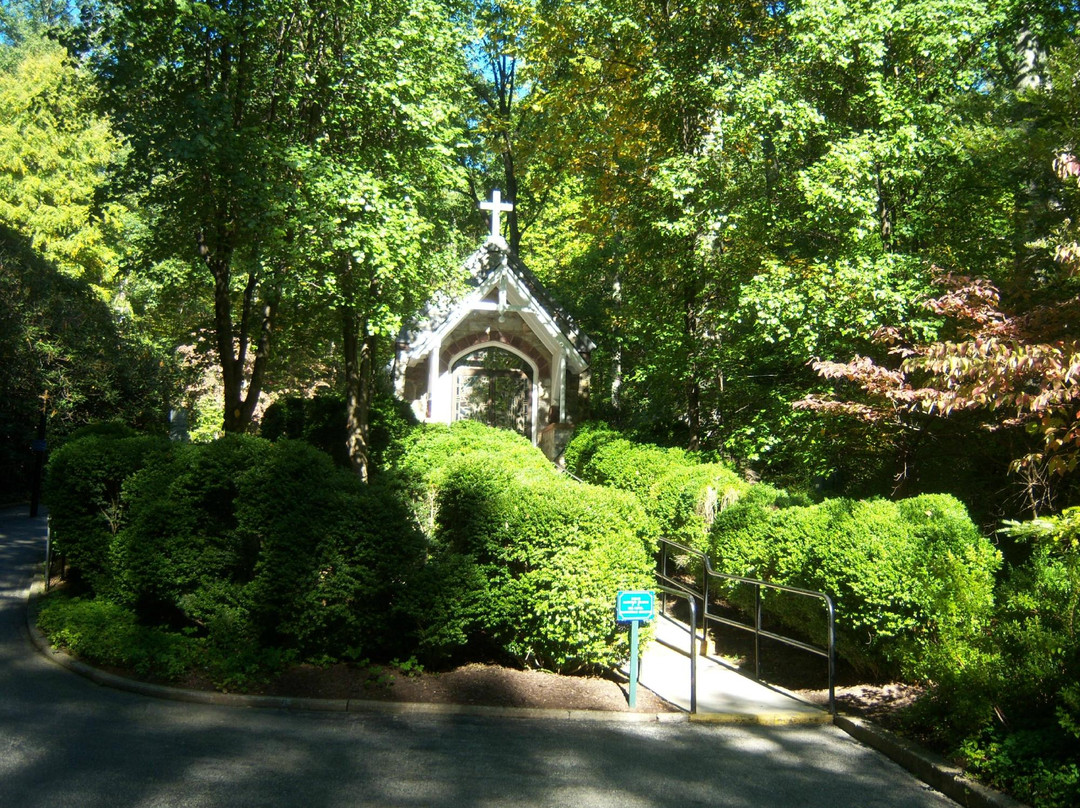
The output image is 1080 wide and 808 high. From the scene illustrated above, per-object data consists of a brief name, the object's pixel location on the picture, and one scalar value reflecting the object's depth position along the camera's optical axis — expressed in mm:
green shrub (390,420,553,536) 15568
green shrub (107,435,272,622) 8680
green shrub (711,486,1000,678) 7367
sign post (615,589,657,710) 7898
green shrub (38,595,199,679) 8062
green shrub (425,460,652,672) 8266
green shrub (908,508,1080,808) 5594
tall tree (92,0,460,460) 11320
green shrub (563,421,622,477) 17859
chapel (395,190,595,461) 20219
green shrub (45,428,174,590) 9695
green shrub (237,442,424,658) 8219
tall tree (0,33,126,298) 29656
